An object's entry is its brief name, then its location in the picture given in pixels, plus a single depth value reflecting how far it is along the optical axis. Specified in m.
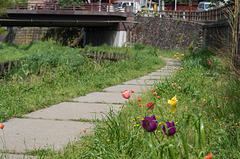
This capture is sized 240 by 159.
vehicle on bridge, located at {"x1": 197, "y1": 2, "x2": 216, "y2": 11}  40.38
